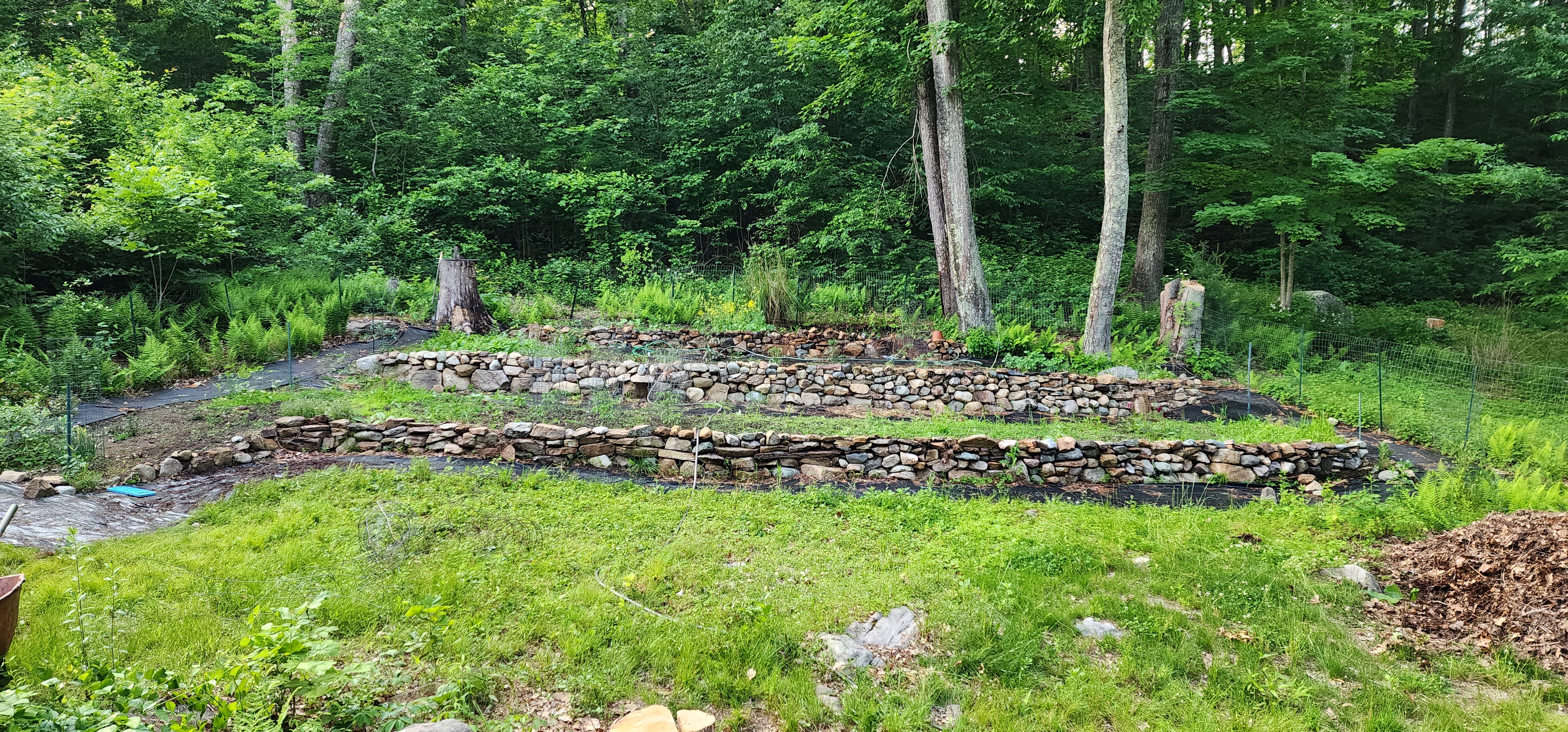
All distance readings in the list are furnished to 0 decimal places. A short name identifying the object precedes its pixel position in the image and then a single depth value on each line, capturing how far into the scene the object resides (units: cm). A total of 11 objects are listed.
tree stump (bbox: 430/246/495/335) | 1110
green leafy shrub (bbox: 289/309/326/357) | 994
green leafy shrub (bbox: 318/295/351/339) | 1085
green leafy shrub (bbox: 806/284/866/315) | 1211
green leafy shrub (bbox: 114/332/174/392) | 779
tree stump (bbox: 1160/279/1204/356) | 1098
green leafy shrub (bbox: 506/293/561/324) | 1178
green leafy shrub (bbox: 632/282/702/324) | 1180
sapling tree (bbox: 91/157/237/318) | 957
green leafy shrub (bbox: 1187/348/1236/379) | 1062
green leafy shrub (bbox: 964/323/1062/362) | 1045
